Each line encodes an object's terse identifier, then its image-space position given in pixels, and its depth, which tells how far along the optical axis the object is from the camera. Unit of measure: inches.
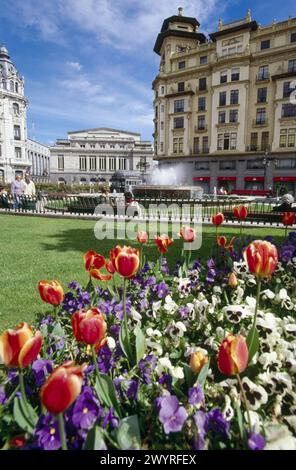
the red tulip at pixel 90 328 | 54.3
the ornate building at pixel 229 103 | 1369.3
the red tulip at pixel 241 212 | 164.7
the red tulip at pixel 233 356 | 47.9
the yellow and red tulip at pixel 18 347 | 46.9
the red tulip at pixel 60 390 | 37.5
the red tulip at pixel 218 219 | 157.0
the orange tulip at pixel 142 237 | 130.3
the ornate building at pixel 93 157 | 3649.1
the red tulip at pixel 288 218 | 163.9
